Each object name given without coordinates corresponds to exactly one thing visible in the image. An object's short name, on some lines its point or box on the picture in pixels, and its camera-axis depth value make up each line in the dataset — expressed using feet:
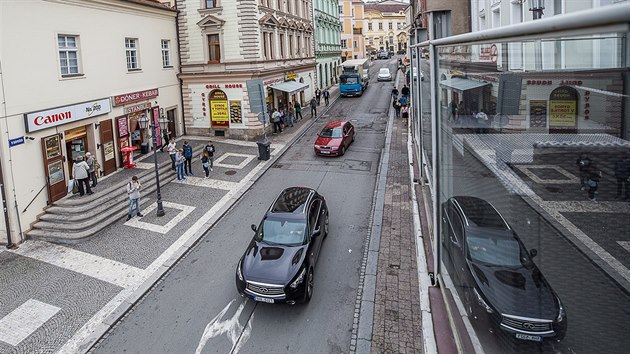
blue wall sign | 50.85
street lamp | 55.47
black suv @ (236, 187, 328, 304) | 33.99
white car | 205.36
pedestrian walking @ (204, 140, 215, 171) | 73.41
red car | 79.00
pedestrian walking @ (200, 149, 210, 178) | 70.59
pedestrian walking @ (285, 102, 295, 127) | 107.47
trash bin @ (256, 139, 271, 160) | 77.78
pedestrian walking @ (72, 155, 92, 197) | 56.59
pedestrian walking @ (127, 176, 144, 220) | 55.01
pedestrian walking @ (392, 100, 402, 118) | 113.80
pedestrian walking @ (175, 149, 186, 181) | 69.56
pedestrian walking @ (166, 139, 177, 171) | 70.38
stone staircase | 51.01
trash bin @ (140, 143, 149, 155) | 79.97
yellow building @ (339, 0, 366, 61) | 243.81
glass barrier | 5.23
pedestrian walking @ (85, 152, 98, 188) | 60.45
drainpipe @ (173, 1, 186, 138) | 94.54
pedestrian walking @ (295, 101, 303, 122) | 114.42
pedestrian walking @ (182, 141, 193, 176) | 71.61
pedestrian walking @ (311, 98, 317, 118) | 118.56
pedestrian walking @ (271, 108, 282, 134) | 99.28
